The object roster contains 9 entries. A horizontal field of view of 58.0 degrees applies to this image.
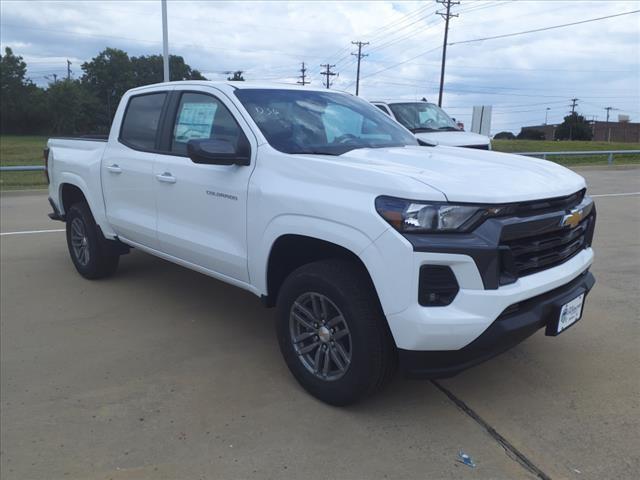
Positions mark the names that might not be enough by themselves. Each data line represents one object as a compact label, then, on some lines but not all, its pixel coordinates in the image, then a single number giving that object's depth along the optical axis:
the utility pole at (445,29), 43.03
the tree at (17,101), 92.38
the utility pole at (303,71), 71.70
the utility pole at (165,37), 20.59
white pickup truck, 2.74
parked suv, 11.10
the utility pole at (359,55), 60.39
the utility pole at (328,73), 67.88
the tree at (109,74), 76.88
